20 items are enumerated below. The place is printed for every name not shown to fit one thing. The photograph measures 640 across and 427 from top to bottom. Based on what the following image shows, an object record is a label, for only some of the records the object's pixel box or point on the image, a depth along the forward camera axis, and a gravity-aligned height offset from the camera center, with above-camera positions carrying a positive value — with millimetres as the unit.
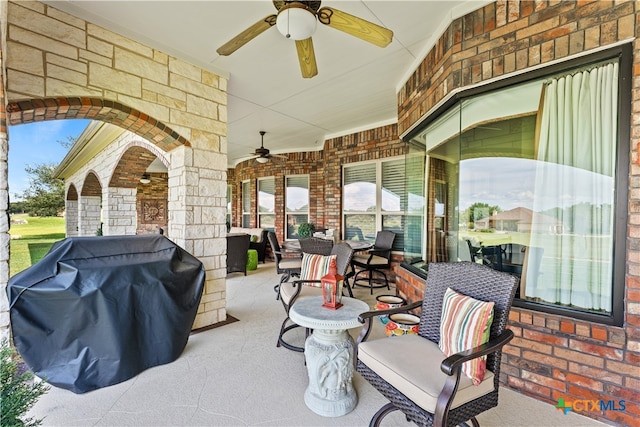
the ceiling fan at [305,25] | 1695 +1217
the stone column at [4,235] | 1685 -171
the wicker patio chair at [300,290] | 2584 -815
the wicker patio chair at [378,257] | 4660 -814
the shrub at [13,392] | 1003 -706
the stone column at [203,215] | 2904 -59
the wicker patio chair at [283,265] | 4086 -841
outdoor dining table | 4475 -600
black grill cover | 1869 -753
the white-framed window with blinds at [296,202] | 7027 +212
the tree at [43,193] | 7902 +474
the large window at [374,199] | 5180 +236
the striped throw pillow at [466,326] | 1388 -635
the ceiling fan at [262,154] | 5652 +1156
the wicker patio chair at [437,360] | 1252 -815
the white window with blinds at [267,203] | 7648 +199
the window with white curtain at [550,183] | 1767 +231
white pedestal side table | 1782 -1002
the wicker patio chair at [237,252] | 5363 -835
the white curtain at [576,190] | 1788 +160
